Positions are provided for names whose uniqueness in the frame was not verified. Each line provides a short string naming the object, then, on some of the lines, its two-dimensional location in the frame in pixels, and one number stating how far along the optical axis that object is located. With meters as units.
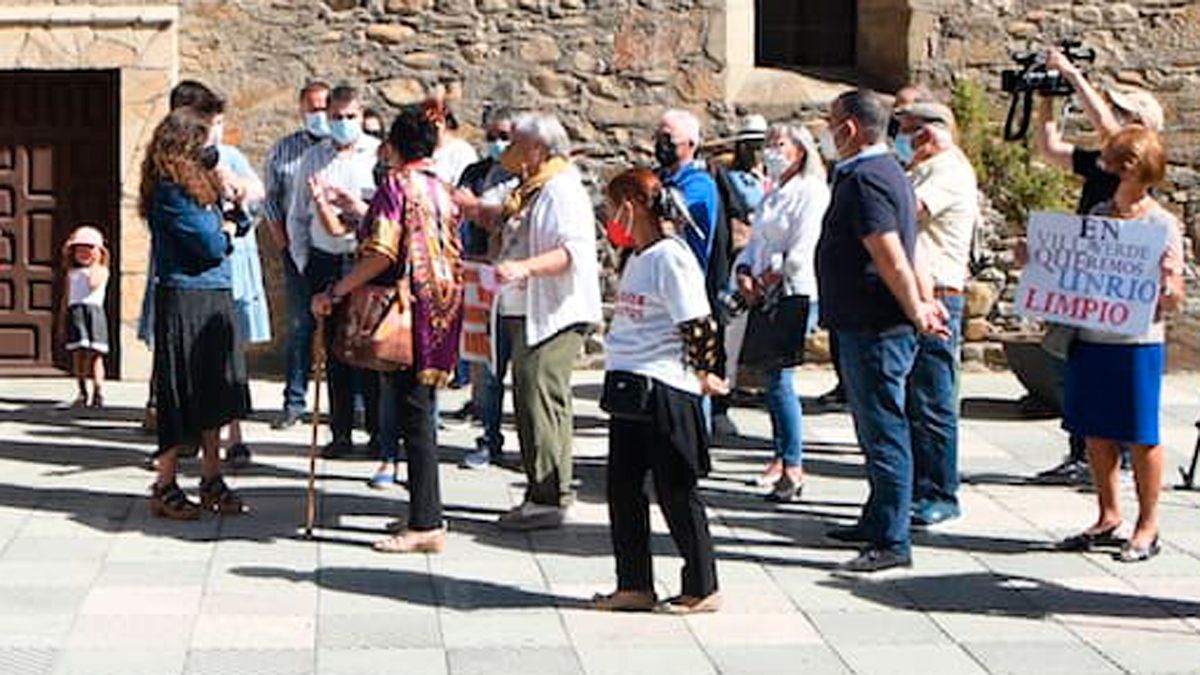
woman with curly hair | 8.20
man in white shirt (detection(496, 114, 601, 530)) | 8.15
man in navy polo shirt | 7.53
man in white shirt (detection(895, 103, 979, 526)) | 8.45
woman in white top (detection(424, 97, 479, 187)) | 10.53
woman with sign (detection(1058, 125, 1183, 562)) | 7.70
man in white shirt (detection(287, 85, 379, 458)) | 9.78
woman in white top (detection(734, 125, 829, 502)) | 9.03
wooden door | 12.97
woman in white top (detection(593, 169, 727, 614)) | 6.87
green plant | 13.37
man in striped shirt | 10.65
